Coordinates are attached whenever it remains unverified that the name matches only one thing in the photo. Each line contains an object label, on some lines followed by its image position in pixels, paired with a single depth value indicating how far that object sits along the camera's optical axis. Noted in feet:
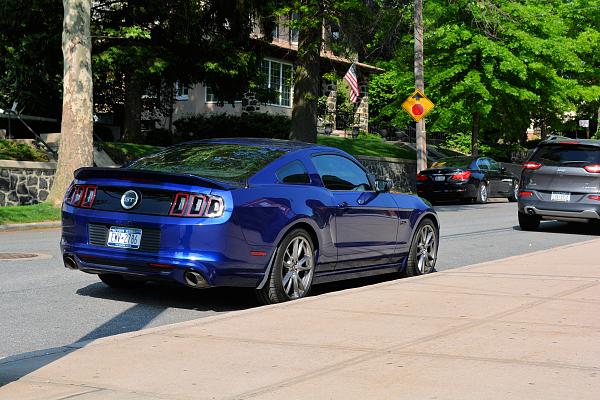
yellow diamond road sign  98.02
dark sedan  96.02
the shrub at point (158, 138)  113.39
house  133.59
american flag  123.03
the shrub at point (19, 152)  80.02
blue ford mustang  26.48
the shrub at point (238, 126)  117.91
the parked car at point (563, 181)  58.54
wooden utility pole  100.53
